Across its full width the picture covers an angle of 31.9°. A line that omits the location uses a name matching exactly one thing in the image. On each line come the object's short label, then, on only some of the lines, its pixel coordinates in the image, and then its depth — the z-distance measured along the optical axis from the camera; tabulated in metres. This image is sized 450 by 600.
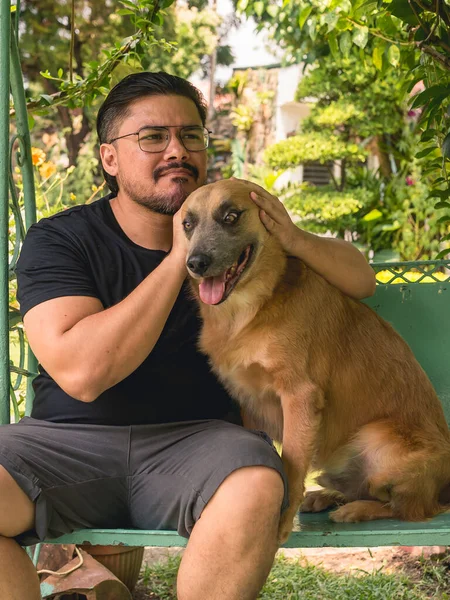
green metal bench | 2.10
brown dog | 2.24
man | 1.96
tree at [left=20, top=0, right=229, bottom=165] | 14.90
